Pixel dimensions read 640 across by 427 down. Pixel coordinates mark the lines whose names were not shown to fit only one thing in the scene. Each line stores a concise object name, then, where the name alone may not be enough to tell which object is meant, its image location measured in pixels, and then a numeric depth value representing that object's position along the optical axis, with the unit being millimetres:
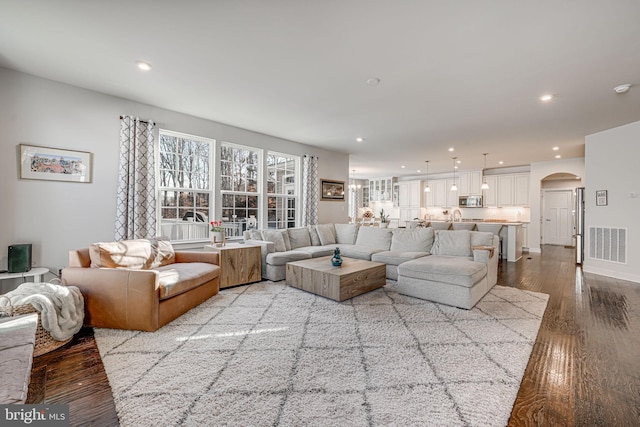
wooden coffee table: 3445
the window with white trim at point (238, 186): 5258
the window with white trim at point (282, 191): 6062
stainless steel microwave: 9688
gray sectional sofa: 3334
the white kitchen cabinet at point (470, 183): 9719
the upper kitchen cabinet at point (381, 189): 11945
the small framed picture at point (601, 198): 5232
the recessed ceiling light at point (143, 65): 2961
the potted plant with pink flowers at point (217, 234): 4395
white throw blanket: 2207
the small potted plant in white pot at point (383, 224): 6652
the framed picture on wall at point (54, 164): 3289
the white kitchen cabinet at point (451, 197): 10312
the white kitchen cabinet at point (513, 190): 8742
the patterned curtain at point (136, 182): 3867
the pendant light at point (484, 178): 8216
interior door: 9367
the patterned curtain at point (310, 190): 6473
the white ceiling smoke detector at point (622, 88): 3316
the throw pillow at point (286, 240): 5222
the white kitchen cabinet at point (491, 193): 9383
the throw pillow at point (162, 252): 3443
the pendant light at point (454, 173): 8330
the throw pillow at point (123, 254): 2877
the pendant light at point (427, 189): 11060
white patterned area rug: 1557
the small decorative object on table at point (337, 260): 3852
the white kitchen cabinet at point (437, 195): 10641
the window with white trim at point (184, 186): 4531
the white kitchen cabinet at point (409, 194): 11094
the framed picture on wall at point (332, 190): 7160
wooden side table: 4051
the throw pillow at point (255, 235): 5023
